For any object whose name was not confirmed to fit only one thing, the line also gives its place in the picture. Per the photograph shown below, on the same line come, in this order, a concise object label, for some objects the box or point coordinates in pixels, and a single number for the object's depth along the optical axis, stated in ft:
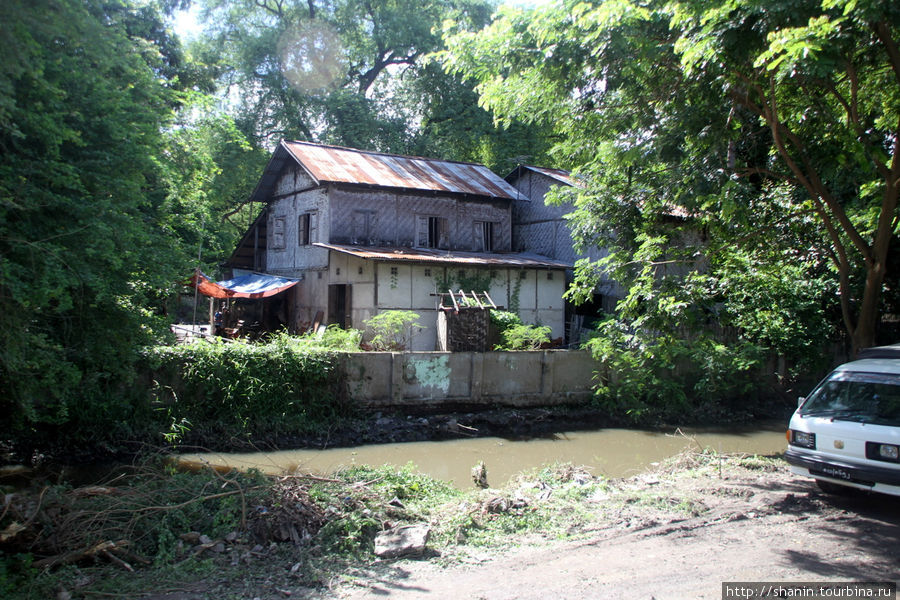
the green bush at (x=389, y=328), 50.37
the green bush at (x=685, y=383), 48.47
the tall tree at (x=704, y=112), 24.99
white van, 21.36
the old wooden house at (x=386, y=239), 60.95
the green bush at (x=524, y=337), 51.24
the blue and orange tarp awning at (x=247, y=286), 61.16
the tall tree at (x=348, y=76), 105.91
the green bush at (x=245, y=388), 39.06
